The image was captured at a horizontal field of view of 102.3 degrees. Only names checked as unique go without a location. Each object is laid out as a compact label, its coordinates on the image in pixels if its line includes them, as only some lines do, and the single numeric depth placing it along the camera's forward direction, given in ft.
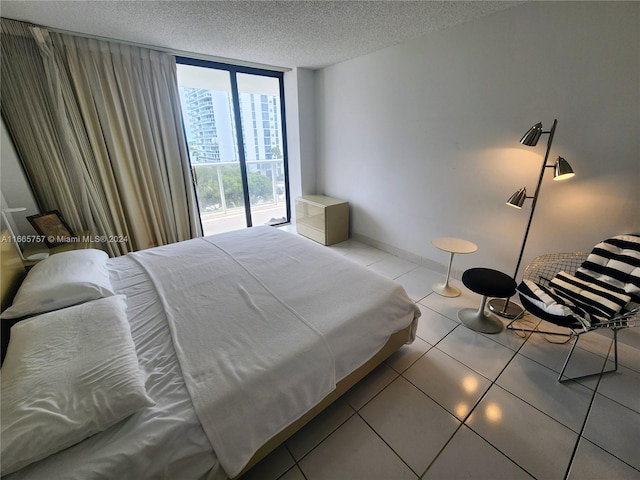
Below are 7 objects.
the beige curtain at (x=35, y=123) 7.07
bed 2.84
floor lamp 5.91
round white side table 7.98
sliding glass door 11.62
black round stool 6.35
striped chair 5.14
